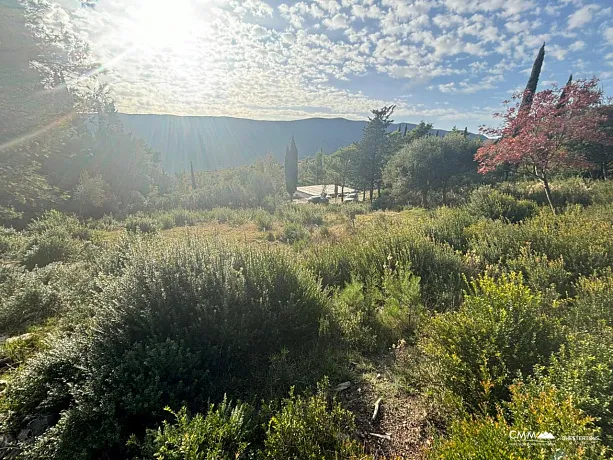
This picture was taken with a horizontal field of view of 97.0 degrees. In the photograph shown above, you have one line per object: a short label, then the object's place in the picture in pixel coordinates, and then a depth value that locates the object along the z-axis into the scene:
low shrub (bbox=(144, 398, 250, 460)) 1.50
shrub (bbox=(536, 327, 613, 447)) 1.42
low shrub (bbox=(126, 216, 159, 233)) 12.30
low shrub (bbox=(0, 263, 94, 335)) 3.54
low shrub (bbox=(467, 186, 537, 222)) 7.70
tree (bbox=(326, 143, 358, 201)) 32.97
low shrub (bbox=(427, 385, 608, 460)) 1.14
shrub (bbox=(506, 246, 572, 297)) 3.38
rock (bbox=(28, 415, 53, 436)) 1.96
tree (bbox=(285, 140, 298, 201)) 41.94
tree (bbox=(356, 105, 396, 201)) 29.47
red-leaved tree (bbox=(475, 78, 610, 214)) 7.93
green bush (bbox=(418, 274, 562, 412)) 1.89
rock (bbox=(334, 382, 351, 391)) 2.45
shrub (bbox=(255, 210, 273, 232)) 12.56
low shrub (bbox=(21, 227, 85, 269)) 6.24
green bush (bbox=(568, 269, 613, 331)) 2.31
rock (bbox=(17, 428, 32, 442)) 1.92
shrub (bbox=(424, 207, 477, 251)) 5.58
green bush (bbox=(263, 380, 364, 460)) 1.62
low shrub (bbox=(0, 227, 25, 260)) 6.56
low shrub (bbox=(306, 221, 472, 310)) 3.84
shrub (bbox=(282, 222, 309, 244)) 9.30
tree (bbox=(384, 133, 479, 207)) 18.97
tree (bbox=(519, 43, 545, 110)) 20.72
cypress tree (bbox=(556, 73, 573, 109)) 8.18
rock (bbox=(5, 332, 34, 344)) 3.05
